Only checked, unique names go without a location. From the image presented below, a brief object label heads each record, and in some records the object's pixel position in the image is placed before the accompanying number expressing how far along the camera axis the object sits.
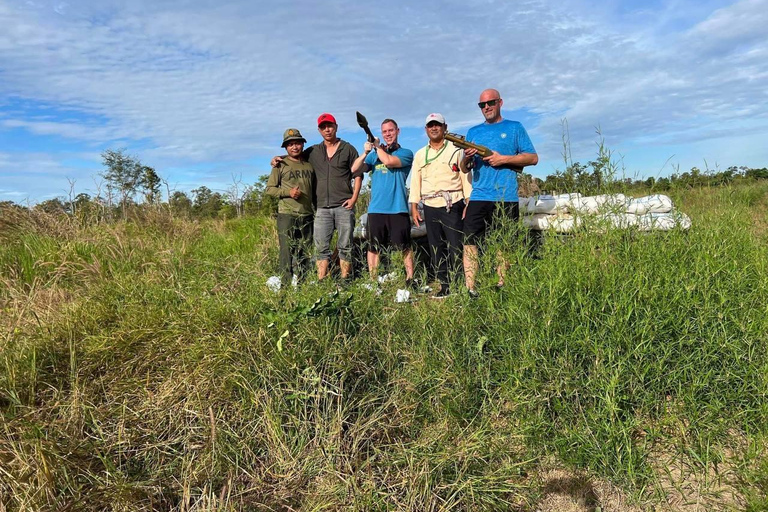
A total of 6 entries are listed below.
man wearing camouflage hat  4.75
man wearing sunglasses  3.87
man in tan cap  4.25
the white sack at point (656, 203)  4.15
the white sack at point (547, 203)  4.49
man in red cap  4.69
